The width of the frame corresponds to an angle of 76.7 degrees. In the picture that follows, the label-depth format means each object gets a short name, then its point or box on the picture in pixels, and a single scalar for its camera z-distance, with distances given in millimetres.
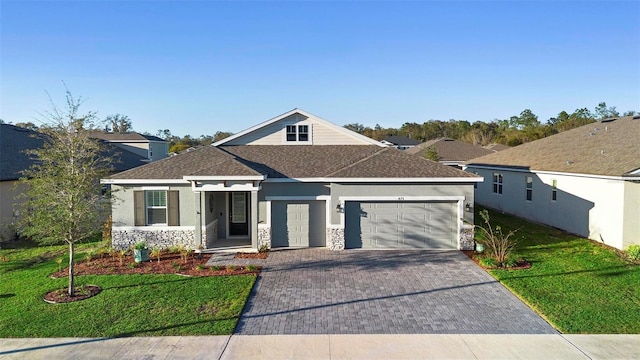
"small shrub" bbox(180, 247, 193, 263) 13670
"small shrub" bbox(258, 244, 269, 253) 14977
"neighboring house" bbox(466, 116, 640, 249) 14797
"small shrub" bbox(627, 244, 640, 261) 13281
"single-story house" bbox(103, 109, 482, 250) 15062
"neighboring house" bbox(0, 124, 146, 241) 16484
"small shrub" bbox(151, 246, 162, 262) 13915
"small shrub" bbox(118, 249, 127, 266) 13383
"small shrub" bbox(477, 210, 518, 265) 12925
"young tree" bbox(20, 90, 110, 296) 10094
